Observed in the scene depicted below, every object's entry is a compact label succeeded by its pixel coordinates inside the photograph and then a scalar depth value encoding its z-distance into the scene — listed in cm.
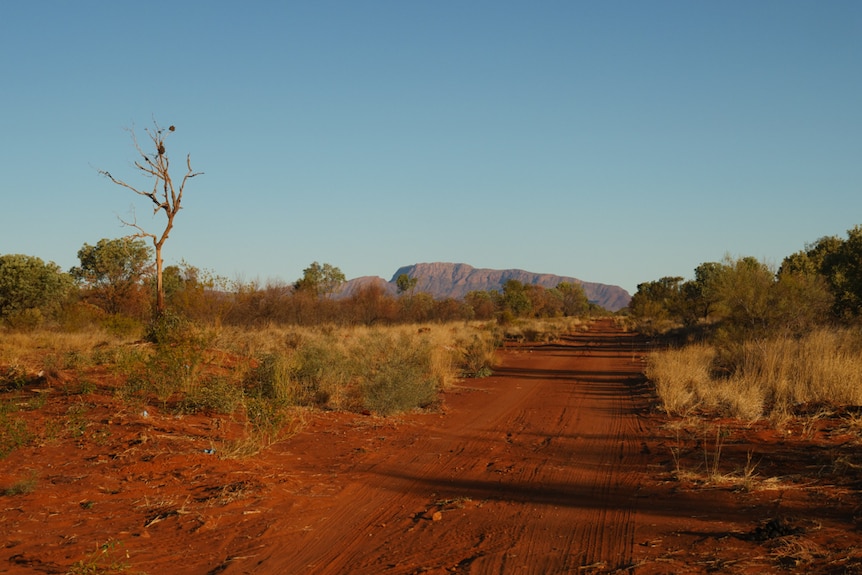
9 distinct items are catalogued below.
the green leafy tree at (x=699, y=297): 4135
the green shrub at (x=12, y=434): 836
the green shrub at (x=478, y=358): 2111
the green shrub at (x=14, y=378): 1180
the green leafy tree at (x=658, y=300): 5394
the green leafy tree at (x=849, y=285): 2225
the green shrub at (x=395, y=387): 1293
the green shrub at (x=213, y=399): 1105
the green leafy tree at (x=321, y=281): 5256
